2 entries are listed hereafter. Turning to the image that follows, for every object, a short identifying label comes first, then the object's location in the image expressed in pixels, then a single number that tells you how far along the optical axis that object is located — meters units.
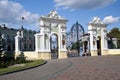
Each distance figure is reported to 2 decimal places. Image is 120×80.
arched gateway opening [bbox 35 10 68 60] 15.11
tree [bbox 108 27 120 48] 37.81
